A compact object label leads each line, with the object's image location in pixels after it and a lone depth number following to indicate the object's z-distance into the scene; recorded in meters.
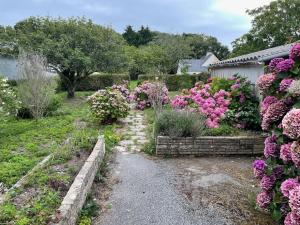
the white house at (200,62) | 41.76
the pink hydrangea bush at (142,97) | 10.86
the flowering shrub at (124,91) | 11.80
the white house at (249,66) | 5.66
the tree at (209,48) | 50.13
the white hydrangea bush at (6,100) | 6.03
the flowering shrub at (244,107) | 6.11
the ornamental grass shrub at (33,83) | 7.61
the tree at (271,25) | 21.19
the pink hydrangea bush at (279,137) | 2.30
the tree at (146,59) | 27.98
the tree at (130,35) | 46.37
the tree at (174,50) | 33.16
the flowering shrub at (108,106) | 7.58
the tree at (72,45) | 12.08
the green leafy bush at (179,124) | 5.25
